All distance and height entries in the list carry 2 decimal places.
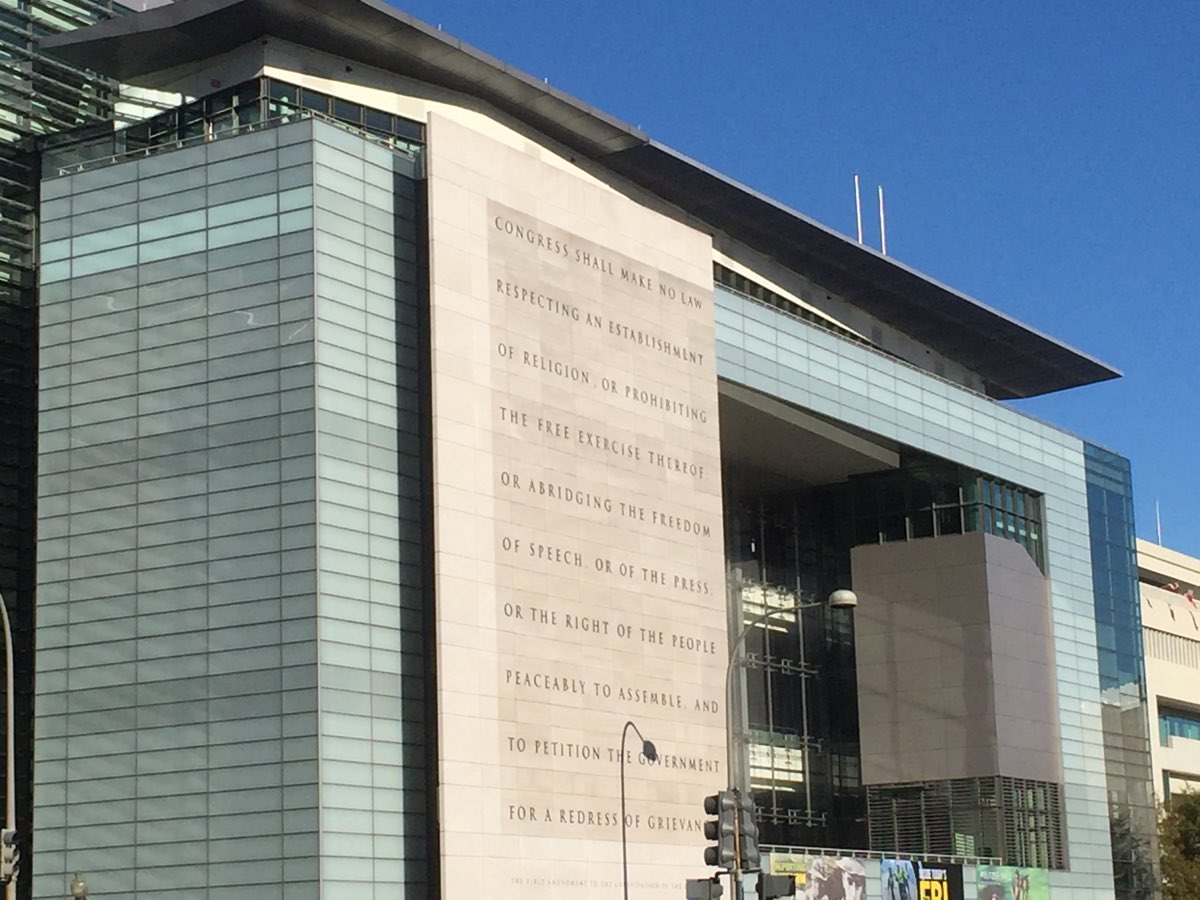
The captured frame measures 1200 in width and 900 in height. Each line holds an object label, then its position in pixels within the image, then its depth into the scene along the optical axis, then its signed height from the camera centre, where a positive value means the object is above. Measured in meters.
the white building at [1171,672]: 122.00 +11.08
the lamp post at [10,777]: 39.19 +2.36
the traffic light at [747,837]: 39.97 +0.74
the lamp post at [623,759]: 63.00 +3.77
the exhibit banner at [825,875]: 76.12 -0.04
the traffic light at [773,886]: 37.59 -0.18
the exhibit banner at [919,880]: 81.19 -0.35
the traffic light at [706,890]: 40.12 -0.22
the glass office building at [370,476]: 59.56 +12.25
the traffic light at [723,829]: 39.69 +0.90
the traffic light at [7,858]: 38.78 +0.75
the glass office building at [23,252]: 66.56 +20.88
